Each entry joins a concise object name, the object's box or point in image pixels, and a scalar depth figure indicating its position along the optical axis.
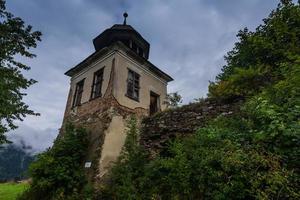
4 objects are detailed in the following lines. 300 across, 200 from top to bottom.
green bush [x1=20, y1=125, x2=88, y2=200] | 7.64
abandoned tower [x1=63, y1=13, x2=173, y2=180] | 8.68
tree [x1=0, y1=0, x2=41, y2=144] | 7.77
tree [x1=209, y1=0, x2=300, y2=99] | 7.71
